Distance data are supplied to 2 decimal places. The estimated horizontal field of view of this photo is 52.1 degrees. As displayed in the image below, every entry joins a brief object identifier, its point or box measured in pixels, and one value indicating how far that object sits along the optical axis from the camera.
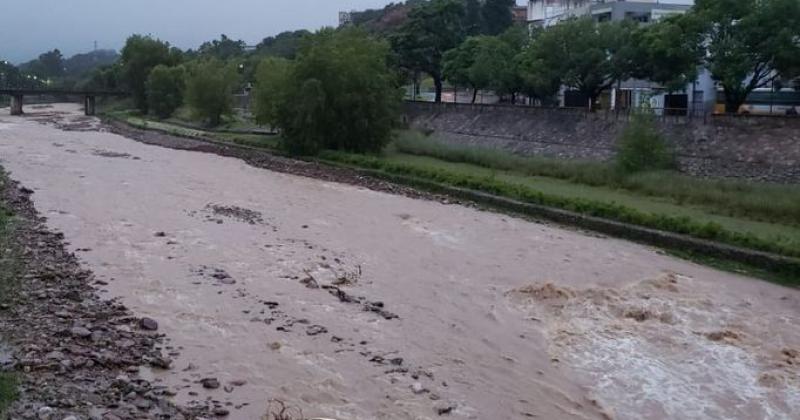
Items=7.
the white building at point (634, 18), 40.09
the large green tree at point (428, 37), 55.94
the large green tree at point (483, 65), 47.25
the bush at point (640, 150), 29.55
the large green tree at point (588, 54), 39.97
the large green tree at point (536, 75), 42.59
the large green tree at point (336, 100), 37.78
